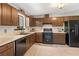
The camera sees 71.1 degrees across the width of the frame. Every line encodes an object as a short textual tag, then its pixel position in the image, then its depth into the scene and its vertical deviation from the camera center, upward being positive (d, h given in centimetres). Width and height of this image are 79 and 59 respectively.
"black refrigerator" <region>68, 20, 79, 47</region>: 299 -29
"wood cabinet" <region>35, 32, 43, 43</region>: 364 -67
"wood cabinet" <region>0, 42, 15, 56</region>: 111 -48
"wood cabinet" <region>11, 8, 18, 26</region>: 189 +39
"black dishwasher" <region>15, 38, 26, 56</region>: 153 -58
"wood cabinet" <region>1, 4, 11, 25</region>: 148 +38
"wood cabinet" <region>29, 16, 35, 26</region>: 357 +45
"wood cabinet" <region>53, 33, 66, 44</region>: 346 -65
